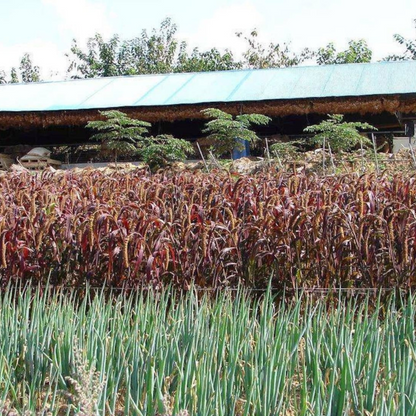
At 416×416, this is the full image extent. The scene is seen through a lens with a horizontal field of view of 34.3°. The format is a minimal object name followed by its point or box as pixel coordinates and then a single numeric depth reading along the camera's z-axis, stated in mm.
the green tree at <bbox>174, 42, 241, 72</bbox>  32844
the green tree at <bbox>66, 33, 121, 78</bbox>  35594
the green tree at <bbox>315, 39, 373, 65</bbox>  32625
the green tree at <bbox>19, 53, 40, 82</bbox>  37844
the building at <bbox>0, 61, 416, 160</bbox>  12133
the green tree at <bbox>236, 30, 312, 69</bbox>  31250
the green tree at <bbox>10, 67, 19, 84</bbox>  37406
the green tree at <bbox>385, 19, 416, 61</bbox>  28609
